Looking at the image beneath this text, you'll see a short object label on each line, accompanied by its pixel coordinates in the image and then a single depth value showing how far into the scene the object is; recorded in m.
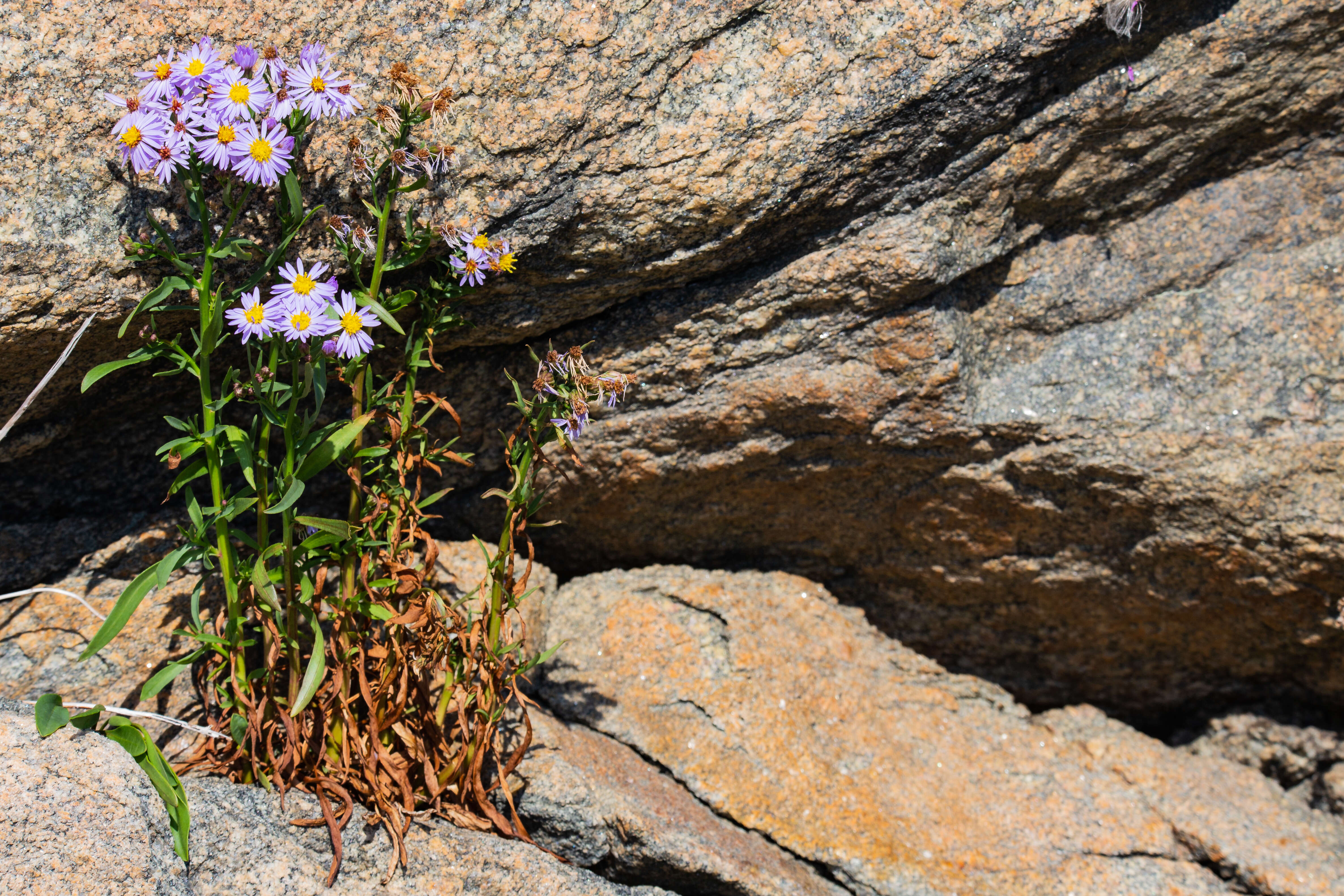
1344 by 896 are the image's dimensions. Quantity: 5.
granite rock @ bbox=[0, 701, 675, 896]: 1.95
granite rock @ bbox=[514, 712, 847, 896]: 2.53
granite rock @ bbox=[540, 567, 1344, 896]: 2.81
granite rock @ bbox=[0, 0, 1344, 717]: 2.45
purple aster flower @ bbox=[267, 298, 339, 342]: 2.09
